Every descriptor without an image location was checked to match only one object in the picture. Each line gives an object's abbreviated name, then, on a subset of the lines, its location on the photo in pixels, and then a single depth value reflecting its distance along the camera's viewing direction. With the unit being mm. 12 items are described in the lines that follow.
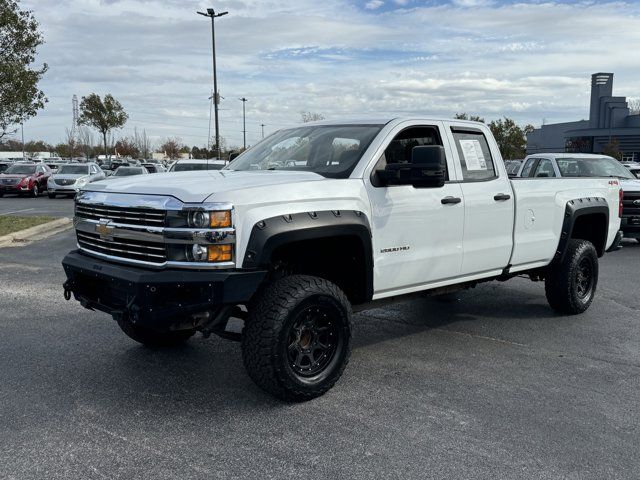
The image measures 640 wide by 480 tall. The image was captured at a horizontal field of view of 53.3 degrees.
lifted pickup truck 3961
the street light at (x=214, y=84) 31109
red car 26531
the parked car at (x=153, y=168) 32500
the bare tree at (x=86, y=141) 87250
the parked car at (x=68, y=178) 25781
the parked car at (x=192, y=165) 15720
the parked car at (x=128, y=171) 25250
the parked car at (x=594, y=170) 12156
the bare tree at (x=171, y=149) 101125
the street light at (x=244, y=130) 68212
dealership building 60312
